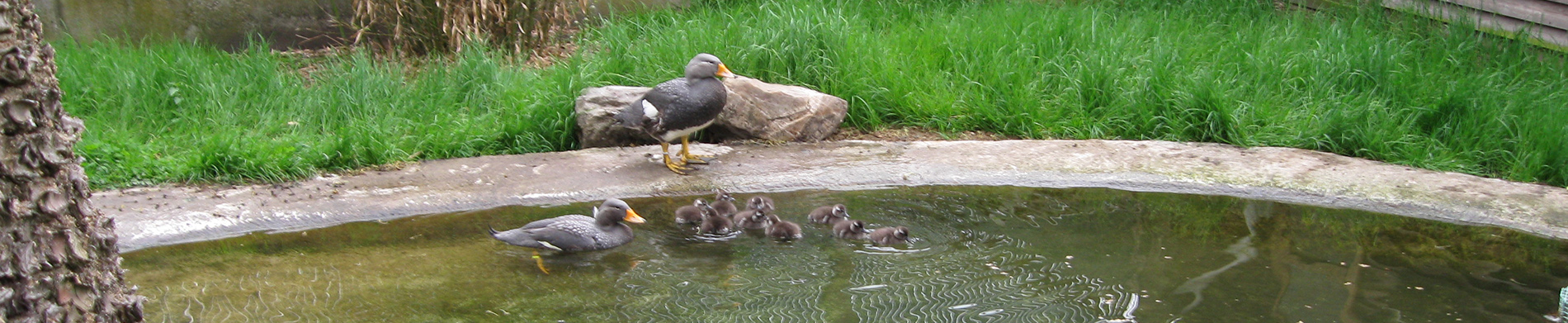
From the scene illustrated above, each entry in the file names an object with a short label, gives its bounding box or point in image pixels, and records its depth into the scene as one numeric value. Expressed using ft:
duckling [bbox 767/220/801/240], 15.16
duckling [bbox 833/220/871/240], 14.90
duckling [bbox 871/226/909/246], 14.83
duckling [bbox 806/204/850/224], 15.66
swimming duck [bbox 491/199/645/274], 14.57
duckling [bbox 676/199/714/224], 16.08
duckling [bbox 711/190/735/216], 16.48
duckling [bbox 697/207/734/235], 15.51
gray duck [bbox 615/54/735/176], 18.72
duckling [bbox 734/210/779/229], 15.58
